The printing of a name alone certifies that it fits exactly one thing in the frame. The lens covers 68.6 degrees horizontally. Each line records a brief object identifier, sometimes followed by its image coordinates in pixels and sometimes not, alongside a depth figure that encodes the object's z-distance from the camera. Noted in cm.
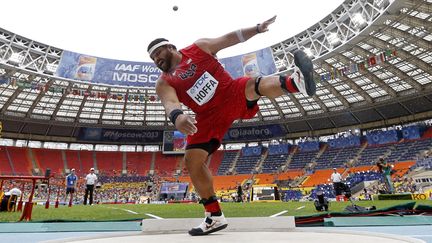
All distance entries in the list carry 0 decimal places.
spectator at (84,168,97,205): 1411
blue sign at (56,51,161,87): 2652
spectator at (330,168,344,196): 1369
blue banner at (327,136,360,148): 3859
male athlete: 342
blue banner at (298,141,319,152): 4147
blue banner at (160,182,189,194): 3516
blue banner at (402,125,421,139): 3412
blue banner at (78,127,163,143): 4269
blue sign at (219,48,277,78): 2662
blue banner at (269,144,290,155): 4284
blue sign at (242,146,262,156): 4425
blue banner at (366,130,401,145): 3553
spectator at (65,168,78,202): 1353
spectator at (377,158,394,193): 1359
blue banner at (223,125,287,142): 4281
